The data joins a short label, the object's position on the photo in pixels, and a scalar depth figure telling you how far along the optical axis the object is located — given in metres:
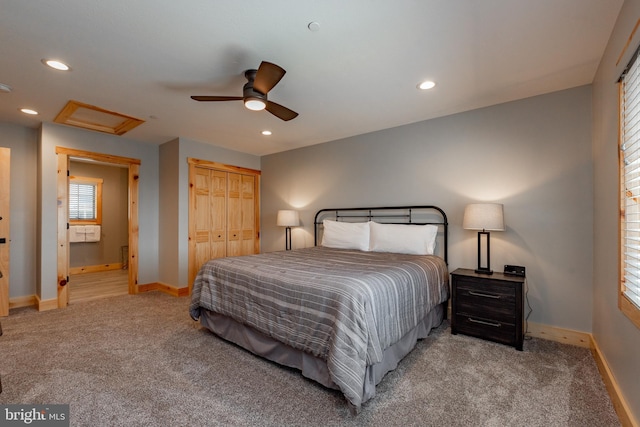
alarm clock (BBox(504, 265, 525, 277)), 2.90
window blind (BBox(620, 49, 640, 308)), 1.55
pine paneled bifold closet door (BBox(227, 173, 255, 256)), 5.26
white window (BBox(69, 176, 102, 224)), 6.16
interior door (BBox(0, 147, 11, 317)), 3.45
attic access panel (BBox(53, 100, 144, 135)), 3.30
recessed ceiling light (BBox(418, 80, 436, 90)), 2.69
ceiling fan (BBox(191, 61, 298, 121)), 2.04
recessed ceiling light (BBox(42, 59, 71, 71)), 2.31
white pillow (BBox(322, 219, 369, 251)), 3.85
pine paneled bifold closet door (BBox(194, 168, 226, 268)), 4.74
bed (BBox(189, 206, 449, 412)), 1.79
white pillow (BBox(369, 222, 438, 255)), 3.36
